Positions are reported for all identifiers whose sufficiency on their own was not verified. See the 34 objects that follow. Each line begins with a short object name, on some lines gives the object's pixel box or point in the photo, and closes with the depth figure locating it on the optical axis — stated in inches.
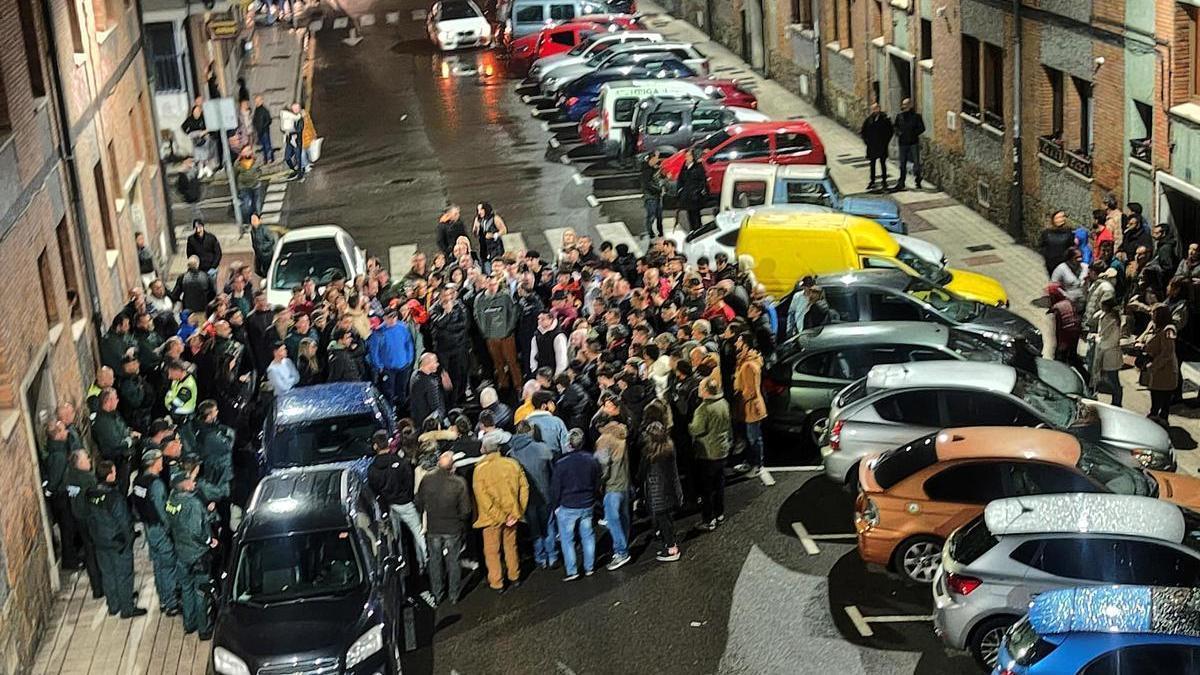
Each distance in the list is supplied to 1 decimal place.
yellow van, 964.6
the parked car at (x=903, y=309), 876.6
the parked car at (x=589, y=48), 1754.4
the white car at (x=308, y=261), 1042.1
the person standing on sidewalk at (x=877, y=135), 1294.3
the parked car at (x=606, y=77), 1598.2
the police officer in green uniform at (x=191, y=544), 650.2
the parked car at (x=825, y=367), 804.6
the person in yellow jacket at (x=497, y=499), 658.8
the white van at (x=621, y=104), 1401.3
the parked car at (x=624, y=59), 1659.7
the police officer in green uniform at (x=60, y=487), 714.2
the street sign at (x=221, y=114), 1279.5
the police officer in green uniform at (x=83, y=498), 679.1
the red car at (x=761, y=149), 1250.6
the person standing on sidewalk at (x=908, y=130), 1294.3
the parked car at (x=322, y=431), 738.2
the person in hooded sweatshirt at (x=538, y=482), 683.4
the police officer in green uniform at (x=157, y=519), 660.7
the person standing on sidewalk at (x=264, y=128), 1485.0
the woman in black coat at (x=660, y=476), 680.4
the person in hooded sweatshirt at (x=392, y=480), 672.4
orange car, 647.1
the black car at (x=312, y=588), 578.9
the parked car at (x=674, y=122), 1349.7
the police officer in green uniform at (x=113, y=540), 670.5
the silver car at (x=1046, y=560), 571.5
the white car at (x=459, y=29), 2103.8
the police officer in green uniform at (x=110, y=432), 751.1
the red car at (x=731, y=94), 1491.1
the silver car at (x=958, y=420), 724.7
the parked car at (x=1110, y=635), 493.4
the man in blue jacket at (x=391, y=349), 842.2
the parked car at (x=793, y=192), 1095.6
